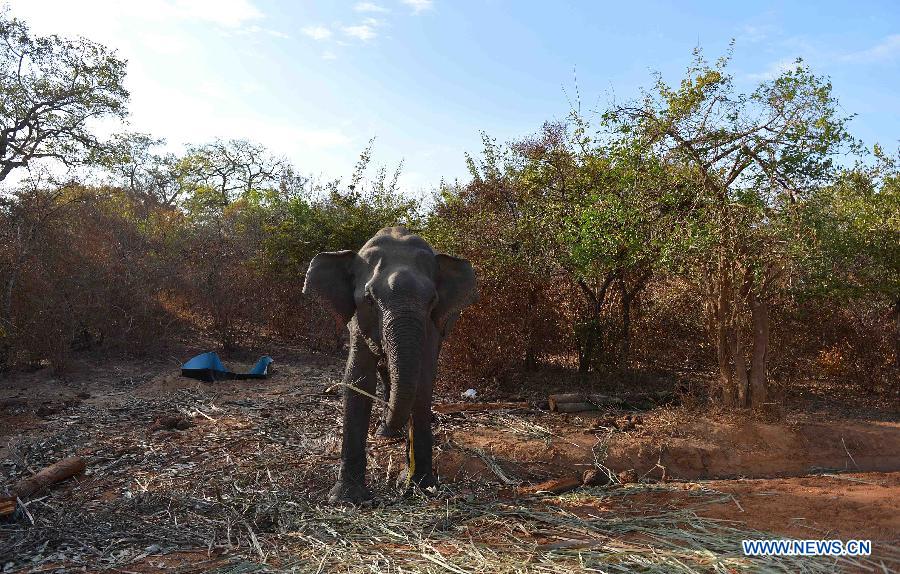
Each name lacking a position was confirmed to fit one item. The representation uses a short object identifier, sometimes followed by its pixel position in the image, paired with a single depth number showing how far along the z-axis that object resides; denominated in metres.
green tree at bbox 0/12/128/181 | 17.38
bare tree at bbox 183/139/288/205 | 36.94
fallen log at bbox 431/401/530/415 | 9.34
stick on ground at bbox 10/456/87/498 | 5.92
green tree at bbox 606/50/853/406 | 8.55
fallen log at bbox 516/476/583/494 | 6.19
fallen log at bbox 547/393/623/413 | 9.73
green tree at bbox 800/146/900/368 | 8.04
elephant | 5.26
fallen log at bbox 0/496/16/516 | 5.40
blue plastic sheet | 11.87
